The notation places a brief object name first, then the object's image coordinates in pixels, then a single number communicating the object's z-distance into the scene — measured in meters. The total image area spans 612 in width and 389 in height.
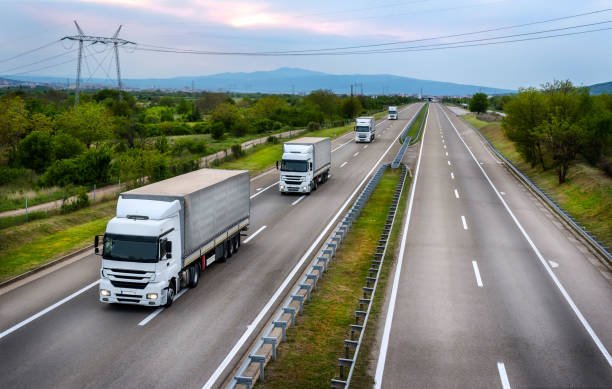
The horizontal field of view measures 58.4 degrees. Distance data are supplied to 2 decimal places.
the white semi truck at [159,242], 16.80
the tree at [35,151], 52.53
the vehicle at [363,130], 71.75
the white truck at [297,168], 37.62
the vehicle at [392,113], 115.22
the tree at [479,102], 143.75
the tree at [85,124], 65.31
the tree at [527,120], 48.91
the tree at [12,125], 59.59
